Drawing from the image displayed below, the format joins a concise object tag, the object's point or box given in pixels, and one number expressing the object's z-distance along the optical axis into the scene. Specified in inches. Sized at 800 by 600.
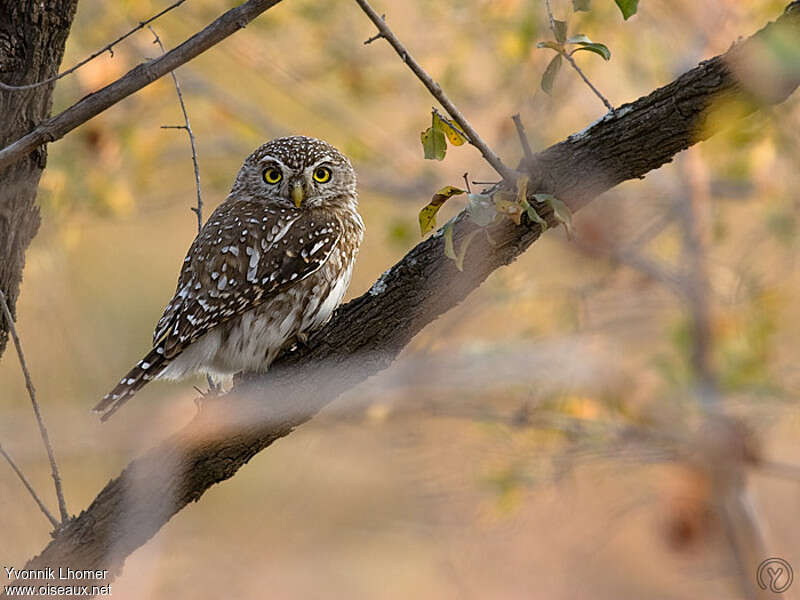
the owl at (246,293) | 313.1
